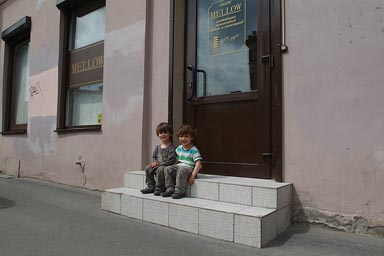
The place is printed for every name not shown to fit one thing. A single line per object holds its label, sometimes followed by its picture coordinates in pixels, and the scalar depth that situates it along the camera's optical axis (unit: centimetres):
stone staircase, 303
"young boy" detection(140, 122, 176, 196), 397
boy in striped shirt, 379
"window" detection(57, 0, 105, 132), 623
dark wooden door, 403
